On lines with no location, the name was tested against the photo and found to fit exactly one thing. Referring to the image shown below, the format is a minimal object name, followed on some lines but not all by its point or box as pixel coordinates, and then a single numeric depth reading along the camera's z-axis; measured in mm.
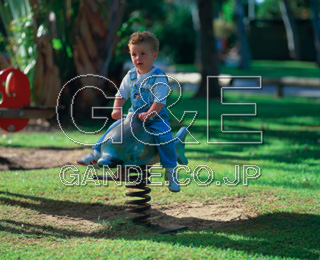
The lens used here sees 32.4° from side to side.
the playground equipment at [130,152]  5264
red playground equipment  7164
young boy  5336
